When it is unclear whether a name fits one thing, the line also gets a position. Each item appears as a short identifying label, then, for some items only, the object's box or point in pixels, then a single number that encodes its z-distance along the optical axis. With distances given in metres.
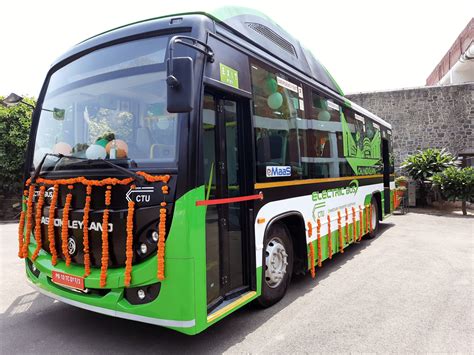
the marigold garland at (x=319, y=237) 5.14
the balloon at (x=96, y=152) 3.15
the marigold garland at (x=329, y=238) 5.58
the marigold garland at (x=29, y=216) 3.64
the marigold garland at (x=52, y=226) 3.30
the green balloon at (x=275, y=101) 4.14
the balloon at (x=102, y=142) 3.20
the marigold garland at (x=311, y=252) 4.89
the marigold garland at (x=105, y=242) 2.91
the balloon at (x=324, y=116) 5.50
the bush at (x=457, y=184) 12.59
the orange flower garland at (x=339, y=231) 6.00
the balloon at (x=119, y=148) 3.07
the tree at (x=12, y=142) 12.48
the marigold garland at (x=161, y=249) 2.74
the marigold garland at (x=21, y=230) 3.73
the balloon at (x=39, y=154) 3.66
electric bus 2.81
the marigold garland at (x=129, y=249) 2.80
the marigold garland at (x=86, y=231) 3.01
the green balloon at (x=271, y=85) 4.14
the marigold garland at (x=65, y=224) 3.16
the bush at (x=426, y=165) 14.93
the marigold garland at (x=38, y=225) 3.50
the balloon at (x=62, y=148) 3.43
